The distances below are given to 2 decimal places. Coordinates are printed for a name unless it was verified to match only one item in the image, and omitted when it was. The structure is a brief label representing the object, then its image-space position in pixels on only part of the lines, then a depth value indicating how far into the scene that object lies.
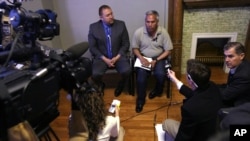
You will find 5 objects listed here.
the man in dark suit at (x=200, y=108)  1.40
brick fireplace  3.16
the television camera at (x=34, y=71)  0.72
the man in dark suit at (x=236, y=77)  1.76
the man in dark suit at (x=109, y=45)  2.71
